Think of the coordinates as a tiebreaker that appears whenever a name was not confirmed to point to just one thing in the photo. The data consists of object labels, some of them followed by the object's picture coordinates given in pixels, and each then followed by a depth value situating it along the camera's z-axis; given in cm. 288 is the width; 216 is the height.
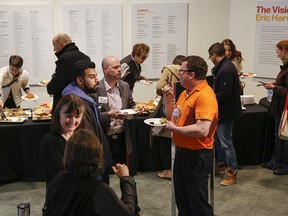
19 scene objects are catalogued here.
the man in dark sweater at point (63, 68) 349
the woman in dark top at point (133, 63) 448
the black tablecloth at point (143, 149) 428
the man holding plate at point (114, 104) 330
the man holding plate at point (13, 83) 457
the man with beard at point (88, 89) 259
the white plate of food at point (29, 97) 454
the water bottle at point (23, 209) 243
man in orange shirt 271
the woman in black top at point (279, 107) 416
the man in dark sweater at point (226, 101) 387
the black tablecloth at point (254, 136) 457
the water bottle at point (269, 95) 497
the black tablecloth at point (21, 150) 406
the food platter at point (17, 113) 428
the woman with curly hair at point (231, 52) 465
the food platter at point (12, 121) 405
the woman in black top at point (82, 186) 164
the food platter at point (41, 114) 412
